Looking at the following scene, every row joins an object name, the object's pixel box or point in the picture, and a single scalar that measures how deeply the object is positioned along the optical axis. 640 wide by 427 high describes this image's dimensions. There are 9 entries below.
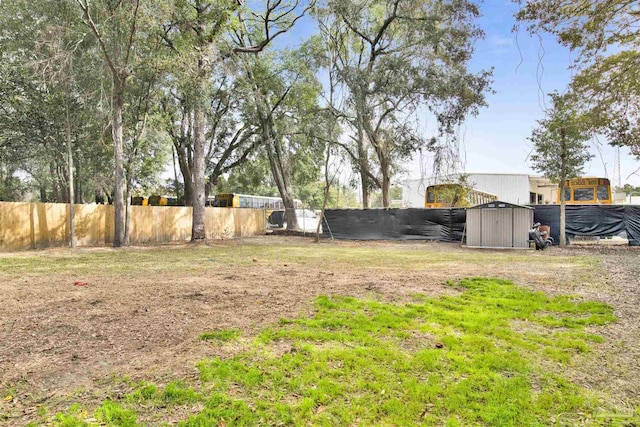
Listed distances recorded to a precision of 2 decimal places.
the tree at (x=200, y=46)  11.12
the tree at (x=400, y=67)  12.36
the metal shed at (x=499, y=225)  11.37
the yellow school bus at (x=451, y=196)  13.59
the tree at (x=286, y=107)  15.52
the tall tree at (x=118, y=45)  9.98
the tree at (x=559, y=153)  10.86
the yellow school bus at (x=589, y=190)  14.18
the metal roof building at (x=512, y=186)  24.09
